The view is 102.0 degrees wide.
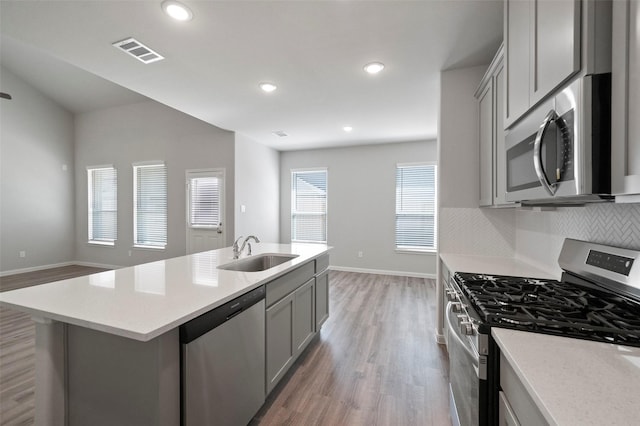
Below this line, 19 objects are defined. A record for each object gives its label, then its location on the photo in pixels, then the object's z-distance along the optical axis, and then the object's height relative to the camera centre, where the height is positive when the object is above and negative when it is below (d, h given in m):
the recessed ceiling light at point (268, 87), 2.97 +1.44
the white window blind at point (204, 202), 4.96 +0.16
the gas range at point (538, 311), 0.93 -0.41
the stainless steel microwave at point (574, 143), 0.83 +0.24
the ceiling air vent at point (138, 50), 2.21 +1.43
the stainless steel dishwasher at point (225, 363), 1.13 -0.77
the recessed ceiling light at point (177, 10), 1.78 +1.42
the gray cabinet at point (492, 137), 1.78 +0.58
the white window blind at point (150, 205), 5.45 +0.11
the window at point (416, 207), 5.20 +0.07
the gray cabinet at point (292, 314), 1.77 -0.85
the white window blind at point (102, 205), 5.93 +0.11
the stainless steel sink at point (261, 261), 2.29 -0.48
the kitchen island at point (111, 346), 1.03 -0.59
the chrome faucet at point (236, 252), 2.27 -0.37
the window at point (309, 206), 6.01 +0.10
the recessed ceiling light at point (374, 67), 2.51 +1.42
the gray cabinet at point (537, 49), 0.90 +0.68
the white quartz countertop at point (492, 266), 1.79 -0.43
